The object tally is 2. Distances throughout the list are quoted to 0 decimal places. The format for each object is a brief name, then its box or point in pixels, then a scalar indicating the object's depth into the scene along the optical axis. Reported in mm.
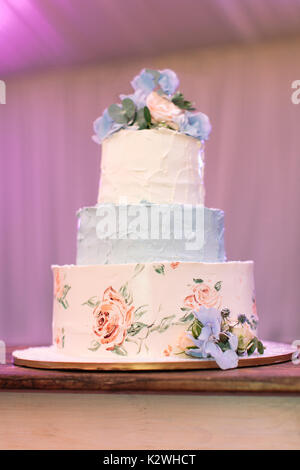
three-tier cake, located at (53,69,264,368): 1938
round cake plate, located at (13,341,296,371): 1745
